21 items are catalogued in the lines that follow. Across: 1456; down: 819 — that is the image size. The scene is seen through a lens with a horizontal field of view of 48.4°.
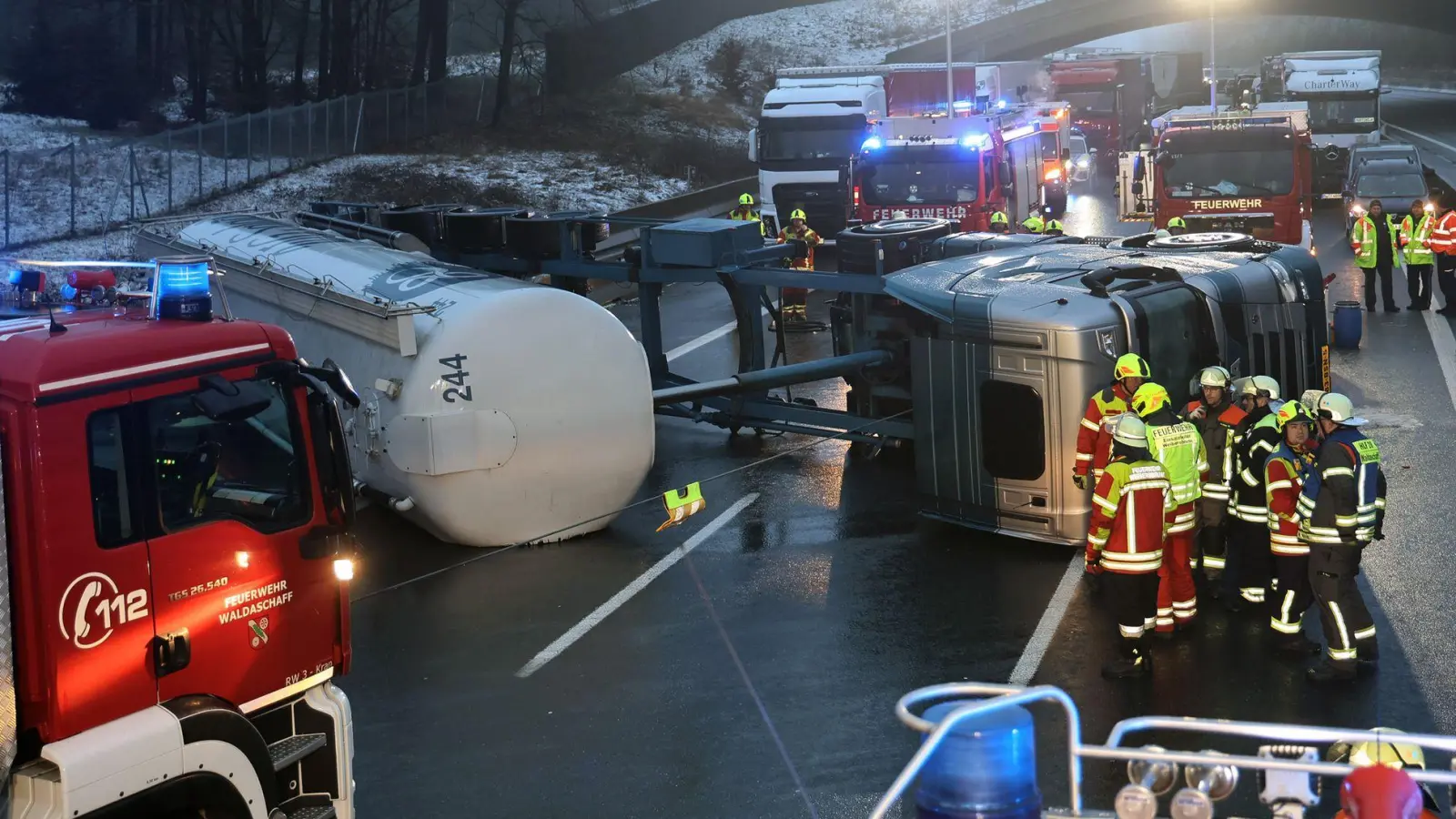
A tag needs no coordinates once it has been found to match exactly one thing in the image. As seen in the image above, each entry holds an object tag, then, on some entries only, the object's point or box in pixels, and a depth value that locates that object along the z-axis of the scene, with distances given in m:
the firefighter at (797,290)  22.55
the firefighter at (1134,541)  9.69
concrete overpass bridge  71.50
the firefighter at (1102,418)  10.90
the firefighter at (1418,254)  21.97
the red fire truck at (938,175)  25.89
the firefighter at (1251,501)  10.50
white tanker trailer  11.67
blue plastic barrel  19.86
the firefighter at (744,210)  24.20
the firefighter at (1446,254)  21.88
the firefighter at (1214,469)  11.17
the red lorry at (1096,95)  50.66
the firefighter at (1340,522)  9.34
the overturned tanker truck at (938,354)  11.80
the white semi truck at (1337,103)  39.94
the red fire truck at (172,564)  5.94
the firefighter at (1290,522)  9.88
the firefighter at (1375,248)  22.03
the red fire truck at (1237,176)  24.39
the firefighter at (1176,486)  9.95
